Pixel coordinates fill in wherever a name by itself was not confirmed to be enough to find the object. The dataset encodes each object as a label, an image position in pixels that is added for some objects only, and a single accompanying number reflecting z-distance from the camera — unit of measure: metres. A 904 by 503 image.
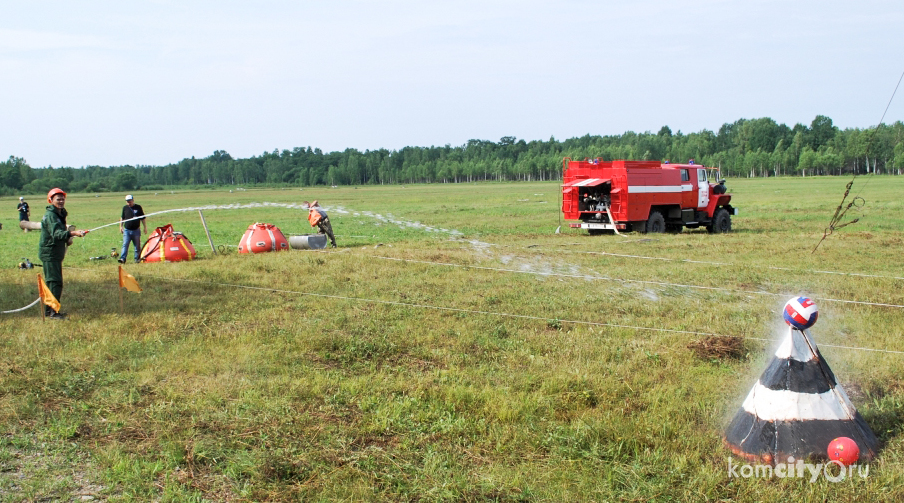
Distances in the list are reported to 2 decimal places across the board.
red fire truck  23.02
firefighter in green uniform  9.01
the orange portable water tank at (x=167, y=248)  15.53
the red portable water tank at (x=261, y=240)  16.72
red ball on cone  4.44
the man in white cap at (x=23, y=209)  21.39
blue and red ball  4.50
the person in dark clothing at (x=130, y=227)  16.58
